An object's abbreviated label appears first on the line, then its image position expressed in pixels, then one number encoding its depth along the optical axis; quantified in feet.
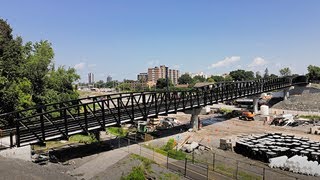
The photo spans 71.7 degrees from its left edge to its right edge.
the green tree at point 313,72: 316.73
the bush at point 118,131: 105.01
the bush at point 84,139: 88.65
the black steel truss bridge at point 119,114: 64.60
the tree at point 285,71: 480.00
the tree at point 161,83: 468.22
